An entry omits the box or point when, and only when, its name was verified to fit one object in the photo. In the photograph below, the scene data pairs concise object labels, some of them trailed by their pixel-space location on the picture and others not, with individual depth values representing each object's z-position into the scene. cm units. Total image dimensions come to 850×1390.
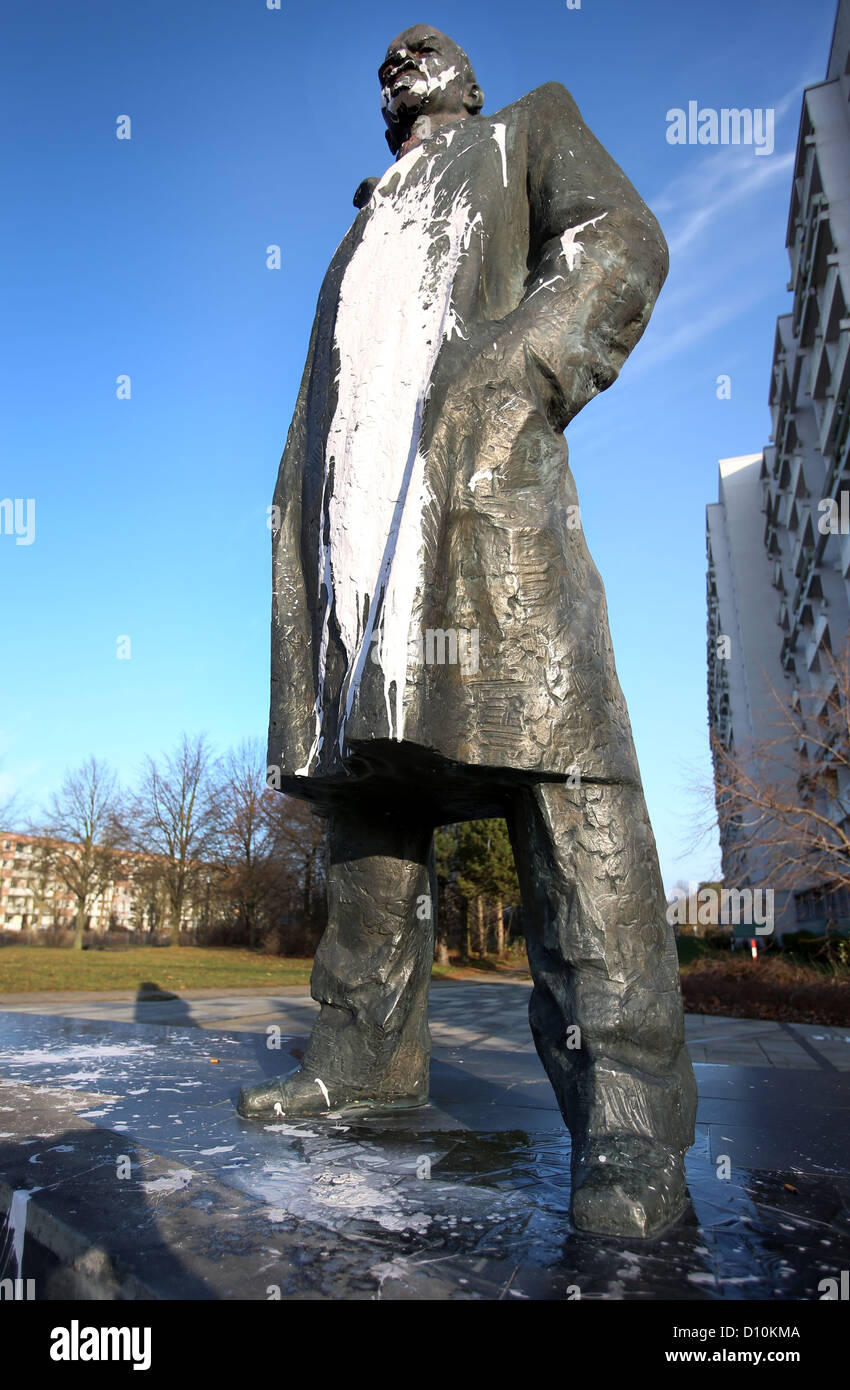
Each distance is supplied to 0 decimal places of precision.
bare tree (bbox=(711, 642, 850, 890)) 1313
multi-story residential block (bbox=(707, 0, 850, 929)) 1964
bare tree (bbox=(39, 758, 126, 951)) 3662
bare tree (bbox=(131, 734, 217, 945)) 3625
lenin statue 188
